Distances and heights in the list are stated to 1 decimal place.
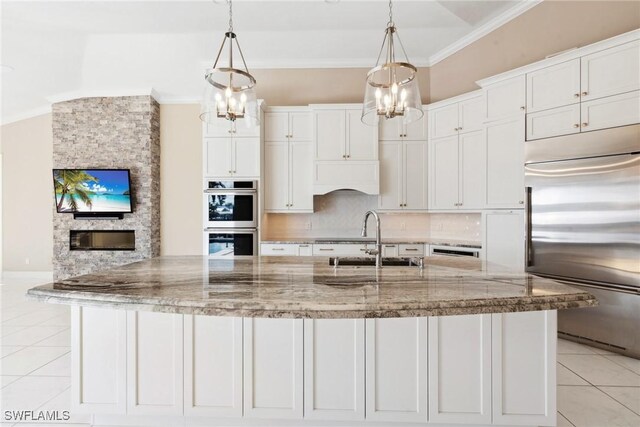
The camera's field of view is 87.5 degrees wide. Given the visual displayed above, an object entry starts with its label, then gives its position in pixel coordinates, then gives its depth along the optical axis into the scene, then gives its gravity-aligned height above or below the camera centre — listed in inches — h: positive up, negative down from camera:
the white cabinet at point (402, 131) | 174.7 +42.0
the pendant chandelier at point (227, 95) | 86.7 +30.4
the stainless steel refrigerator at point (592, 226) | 107.3 -5.2
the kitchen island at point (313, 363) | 65.4 -30.7
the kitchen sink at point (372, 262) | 89.9 -14.2
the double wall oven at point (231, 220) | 166.9 -4.8
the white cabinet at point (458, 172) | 152.5 +19.1
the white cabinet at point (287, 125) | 177.8 +45.7
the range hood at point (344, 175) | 173.9 +18.7
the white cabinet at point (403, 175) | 176.1 +19.0
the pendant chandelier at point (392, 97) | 84.7 +29.4
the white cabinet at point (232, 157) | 170.9 +27.6
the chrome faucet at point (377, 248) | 84.4 -9.6
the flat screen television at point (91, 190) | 202.7 +12.8
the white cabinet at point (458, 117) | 152.2 +45.2
